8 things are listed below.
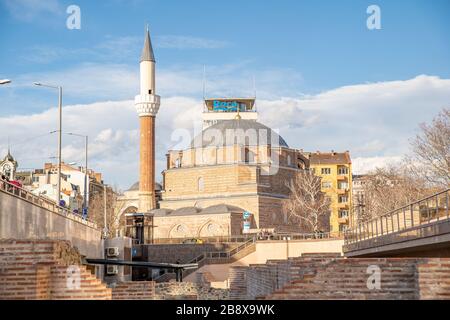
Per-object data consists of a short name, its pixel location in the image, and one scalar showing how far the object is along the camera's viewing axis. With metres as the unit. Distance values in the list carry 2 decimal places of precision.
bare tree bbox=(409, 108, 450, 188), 41.80
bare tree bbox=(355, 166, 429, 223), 47.02
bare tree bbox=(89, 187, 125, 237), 76.12
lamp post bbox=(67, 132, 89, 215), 48.62
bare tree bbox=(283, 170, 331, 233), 74.12
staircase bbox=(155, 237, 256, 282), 55.21
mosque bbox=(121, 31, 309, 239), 73.94
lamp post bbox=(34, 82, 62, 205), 36.41
